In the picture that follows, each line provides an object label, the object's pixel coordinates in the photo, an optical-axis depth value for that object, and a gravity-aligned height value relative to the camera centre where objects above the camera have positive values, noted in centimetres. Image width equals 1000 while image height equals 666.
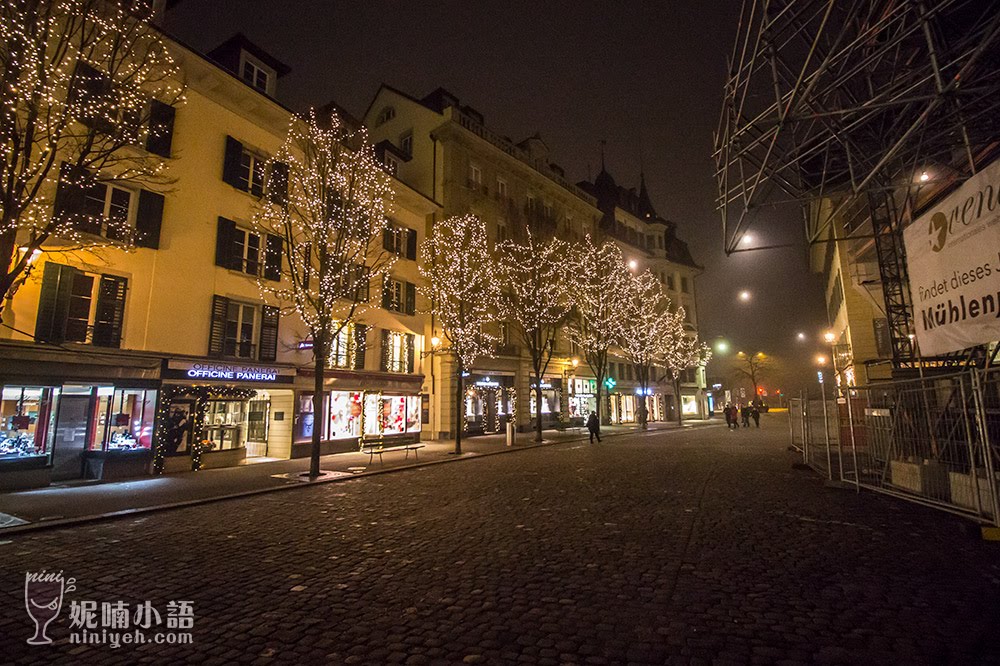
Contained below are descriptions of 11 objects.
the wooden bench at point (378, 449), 1744 -175
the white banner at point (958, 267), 575 +176
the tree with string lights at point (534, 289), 2655 +660
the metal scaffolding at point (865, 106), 550 +430
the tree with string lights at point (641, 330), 3456 +541
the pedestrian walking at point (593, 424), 2505 -110
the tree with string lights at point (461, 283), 2267 +618
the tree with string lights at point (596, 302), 3177 +678
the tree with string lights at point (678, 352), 4103 +469
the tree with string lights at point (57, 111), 893 +599
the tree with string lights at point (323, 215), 1483 +655
